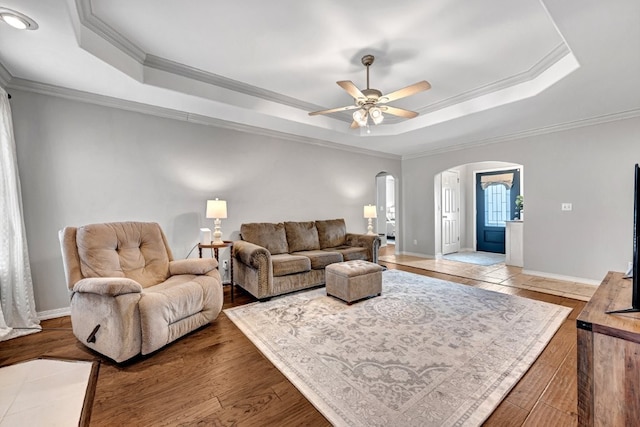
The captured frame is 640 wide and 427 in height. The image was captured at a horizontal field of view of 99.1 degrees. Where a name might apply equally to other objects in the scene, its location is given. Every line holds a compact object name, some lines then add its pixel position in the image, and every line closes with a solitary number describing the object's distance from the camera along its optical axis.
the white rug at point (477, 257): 5.82
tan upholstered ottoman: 3.27
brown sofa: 3.40
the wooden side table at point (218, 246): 3.45
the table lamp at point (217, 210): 3.62
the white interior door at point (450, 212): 6.58
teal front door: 6.61
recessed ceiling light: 1.79
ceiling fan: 2.54
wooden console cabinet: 1.07
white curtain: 2.53
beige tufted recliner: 2.08
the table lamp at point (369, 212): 5.44
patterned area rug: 1.64
